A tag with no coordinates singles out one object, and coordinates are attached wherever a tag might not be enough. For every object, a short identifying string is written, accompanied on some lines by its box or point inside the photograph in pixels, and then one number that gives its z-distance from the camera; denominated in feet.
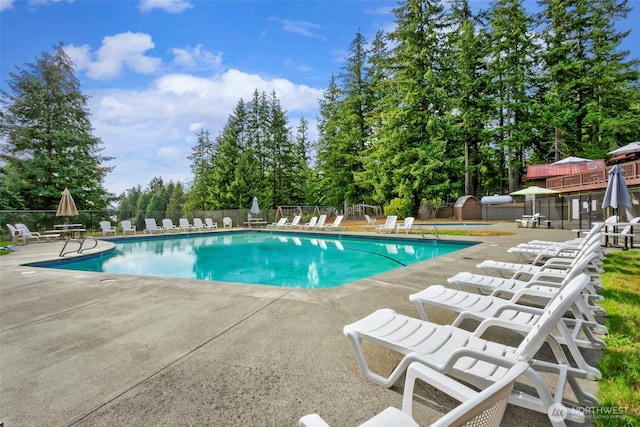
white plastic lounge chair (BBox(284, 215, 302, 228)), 65.26
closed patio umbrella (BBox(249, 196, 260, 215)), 72.13
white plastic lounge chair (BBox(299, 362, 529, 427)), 2.50
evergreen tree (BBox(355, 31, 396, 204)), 78.45
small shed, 74.59
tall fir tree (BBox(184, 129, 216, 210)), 117.67
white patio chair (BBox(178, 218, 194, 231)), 60.79
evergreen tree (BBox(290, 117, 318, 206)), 101.09
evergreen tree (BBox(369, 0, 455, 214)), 73.46
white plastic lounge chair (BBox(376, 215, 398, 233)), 48.05
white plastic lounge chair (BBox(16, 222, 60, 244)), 39.47
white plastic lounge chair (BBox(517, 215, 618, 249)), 16.47
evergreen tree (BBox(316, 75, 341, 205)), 92.89
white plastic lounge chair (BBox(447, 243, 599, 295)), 10.55
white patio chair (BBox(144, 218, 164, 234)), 56.24
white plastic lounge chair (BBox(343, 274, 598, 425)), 5.09
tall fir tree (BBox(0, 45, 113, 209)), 58.34
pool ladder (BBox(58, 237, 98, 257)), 29.00
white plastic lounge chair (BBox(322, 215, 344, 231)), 57.72
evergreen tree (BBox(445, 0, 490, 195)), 77.25
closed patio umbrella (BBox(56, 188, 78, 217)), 32.83
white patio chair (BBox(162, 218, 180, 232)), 58.23
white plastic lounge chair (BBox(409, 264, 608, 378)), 7.27
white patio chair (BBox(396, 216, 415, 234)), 44.98
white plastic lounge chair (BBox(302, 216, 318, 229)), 60.58
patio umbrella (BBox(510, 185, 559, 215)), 56.86
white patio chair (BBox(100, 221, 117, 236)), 51.41
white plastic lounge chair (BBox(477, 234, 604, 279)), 13.20
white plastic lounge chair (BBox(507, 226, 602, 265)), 15.83
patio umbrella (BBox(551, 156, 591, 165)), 64.08
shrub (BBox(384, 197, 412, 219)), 72.90
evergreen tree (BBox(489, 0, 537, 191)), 78.43
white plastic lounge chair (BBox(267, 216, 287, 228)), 65.62
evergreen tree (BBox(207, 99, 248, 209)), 90.79
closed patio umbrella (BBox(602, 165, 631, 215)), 23.02
